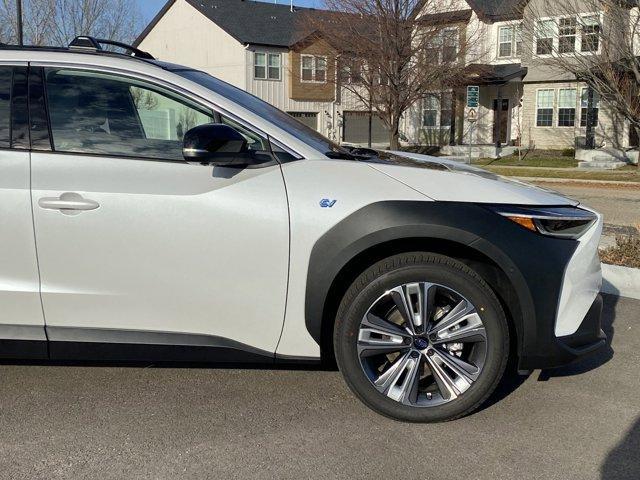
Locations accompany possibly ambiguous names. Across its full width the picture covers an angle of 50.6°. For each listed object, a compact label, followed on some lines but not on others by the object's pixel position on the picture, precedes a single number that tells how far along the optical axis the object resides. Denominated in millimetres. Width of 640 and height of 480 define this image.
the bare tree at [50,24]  28297
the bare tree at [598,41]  17844
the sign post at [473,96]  20859
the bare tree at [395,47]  23547
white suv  3318
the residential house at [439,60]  25203
